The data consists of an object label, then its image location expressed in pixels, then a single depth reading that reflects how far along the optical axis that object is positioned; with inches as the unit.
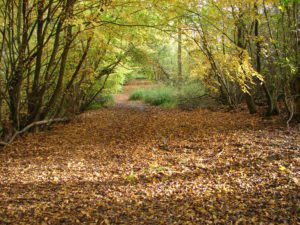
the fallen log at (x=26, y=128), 286.2
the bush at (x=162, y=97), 615.6
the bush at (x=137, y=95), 844.6
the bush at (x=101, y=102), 645.3
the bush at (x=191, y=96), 517.3
